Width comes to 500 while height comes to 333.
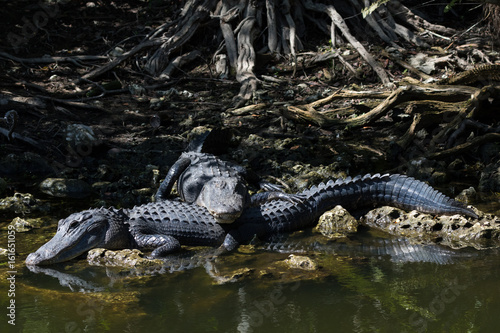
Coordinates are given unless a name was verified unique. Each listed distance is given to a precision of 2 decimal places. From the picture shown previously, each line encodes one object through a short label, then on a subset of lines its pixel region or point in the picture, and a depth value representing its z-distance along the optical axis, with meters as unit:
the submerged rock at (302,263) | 7.94
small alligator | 9.73
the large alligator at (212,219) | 9.07
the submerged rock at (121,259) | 8.56
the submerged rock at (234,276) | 7.67
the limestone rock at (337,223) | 9.84
